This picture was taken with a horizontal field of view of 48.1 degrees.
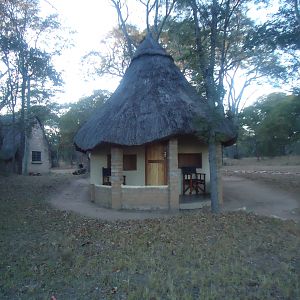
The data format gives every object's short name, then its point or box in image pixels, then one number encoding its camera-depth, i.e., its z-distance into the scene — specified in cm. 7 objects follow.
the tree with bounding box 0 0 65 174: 1794
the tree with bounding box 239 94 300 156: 3762
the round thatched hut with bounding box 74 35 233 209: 1177
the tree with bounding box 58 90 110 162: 3422
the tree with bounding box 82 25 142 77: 2553
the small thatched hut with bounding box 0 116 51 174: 2983
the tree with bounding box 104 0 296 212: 1016
